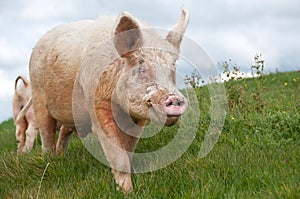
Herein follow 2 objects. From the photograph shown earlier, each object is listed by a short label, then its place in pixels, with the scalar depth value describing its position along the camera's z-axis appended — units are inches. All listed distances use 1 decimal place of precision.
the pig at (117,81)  157.9
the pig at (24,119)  410.8
